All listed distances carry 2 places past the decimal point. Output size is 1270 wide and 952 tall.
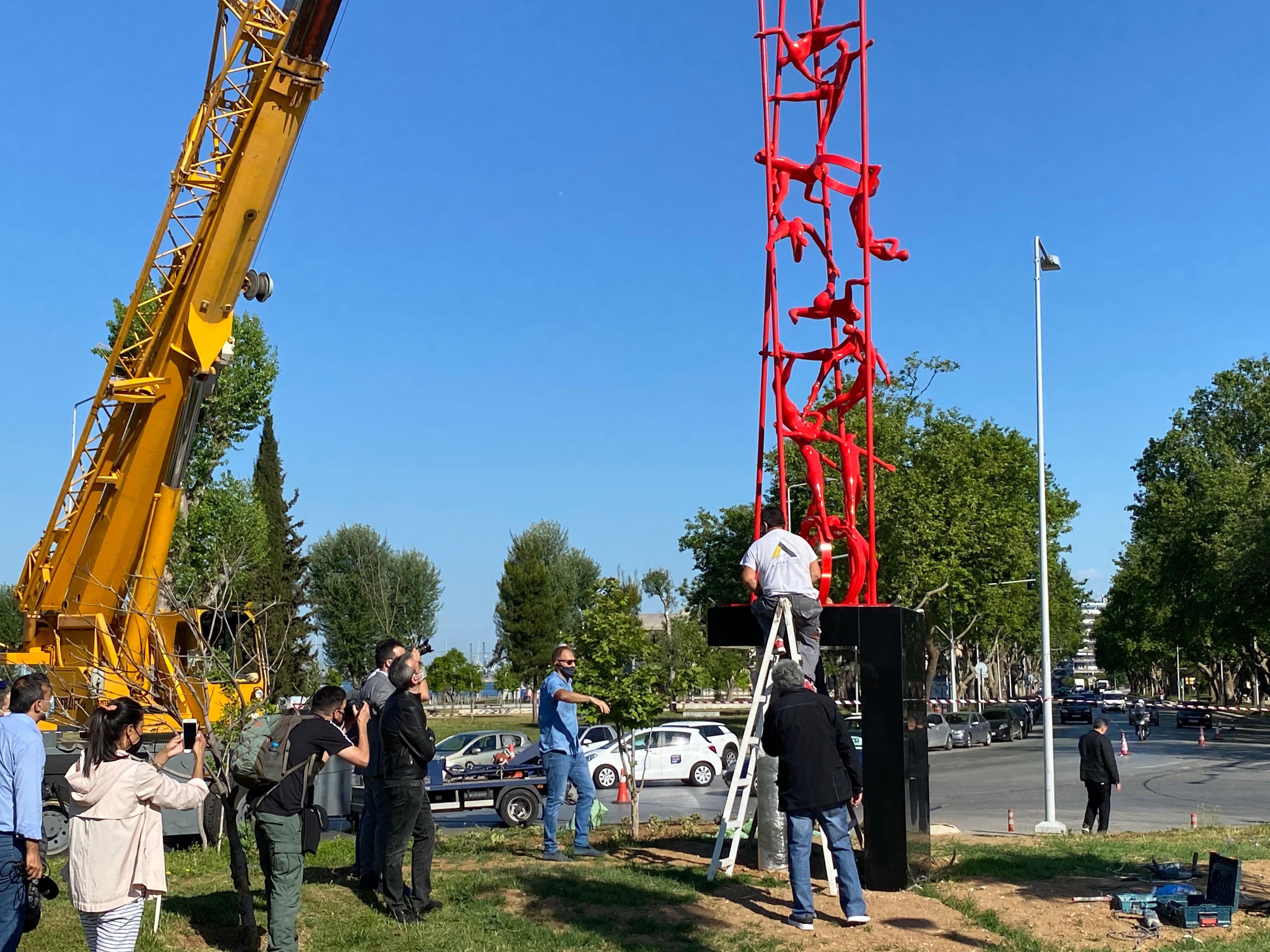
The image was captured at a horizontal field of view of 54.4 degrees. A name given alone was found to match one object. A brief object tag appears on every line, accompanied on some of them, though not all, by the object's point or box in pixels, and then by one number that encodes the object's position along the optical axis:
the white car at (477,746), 22.16
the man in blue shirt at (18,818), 6.16
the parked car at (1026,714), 45.88
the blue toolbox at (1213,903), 7.78
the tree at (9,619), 51.52
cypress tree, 45.62
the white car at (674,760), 26.48
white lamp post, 18.48
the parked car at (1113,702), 78.19
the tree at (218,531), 34.38
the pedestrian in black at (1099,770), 15.34
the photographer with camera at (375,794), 8.35
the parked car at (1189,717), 48.16
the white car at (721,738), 27.34
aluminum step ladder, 8.40
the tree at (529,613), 68.12
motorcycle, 41.91
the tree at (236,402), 35.41
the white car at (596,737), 26.34
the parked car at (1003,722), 43.97
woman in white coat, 5.58
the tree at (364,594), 64.06
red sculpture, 10.32
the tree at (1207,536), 43.34
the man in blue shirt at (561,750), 10.01
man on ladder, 8.63
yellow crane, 13.98
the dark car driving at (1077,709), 59.03
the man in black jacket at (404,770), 7.86
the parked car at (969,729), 40.50
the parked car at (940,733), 39.03
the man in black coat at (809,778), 7.45
